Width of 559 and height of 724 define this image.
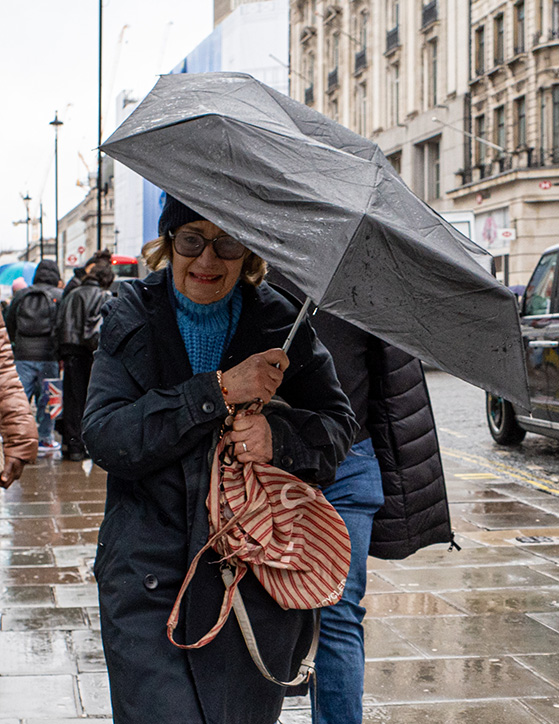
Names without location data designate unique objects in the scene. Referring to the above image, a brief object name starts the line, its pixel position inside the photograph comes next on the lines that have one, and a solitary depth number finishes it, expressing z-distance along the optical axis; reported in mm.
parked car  10406
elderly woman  2352
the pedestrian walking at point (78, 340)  10461
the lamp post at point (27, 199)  64238
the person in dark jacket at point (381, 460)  3354
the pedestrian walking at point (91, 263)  10609
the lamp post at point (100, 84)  26219
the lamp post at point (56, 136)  43750
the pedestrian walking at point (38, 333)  11266
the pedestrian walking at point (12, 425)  3600
